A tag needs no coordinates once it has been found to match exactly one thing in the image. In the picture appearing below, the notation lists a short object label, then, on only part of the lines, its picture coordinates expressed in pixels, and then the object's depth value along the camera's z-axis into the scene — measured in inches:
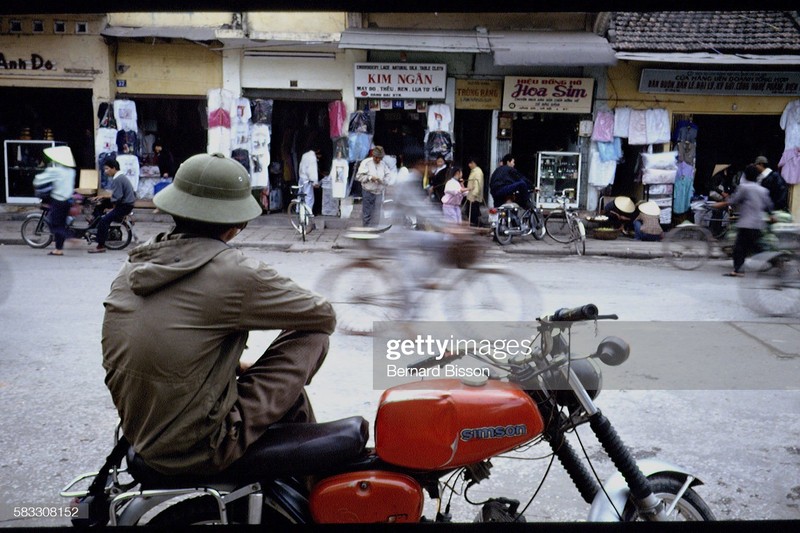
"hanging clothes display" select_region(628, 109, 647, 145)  590.2
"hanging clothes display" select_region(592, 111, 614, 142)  588.4
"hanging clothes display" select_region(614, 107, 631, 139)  589.0
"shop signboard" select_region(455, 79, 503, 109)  597.6
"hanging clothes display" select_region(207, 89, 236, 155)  579.8
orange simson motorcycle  85.4
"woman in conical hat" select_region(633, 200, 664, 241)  557.9
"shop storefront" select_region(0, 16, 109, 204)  578.6
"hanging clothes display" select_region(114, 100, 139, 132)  580.4
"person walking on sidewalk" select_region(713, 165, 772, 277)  362.0
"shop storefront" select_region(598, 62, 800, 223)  591.8
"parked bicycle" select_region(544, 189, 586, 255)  517.3
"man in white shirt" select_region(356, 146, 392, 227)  519.5
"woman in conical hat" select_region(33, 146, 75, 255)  415.5
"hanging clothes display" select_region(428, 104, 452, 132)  582.2
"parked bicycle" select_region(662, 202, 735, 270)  429.4
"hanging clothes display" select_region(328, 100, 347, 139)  589.3
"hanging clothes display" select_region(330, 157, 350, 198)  585.6
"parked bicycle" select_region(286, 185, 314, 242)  523.8
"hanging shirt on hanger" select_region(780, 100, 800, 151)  593.0
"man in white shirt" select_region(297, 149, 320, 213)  595.8
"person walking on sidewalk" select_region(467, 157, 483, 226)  550.6
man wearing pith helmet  80.3
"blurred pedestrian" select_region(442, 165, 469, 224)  517.3
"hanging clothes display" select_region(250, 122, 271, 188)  585.6
